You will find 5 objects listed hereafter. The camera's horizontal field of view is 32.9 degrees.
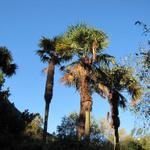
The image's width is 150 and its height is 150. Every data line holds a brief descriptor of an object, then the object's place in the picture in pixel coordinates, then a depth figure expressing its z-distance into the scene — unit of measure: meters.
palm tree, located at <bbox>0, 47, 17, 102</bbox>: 18.73
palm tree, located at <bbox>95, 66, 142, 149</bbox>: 18.48
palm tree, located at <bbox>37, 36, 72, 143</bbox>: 18.88
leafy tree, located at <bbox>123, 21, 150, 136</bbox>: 12.78
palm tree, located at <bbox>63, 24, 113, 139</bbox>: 17.15
